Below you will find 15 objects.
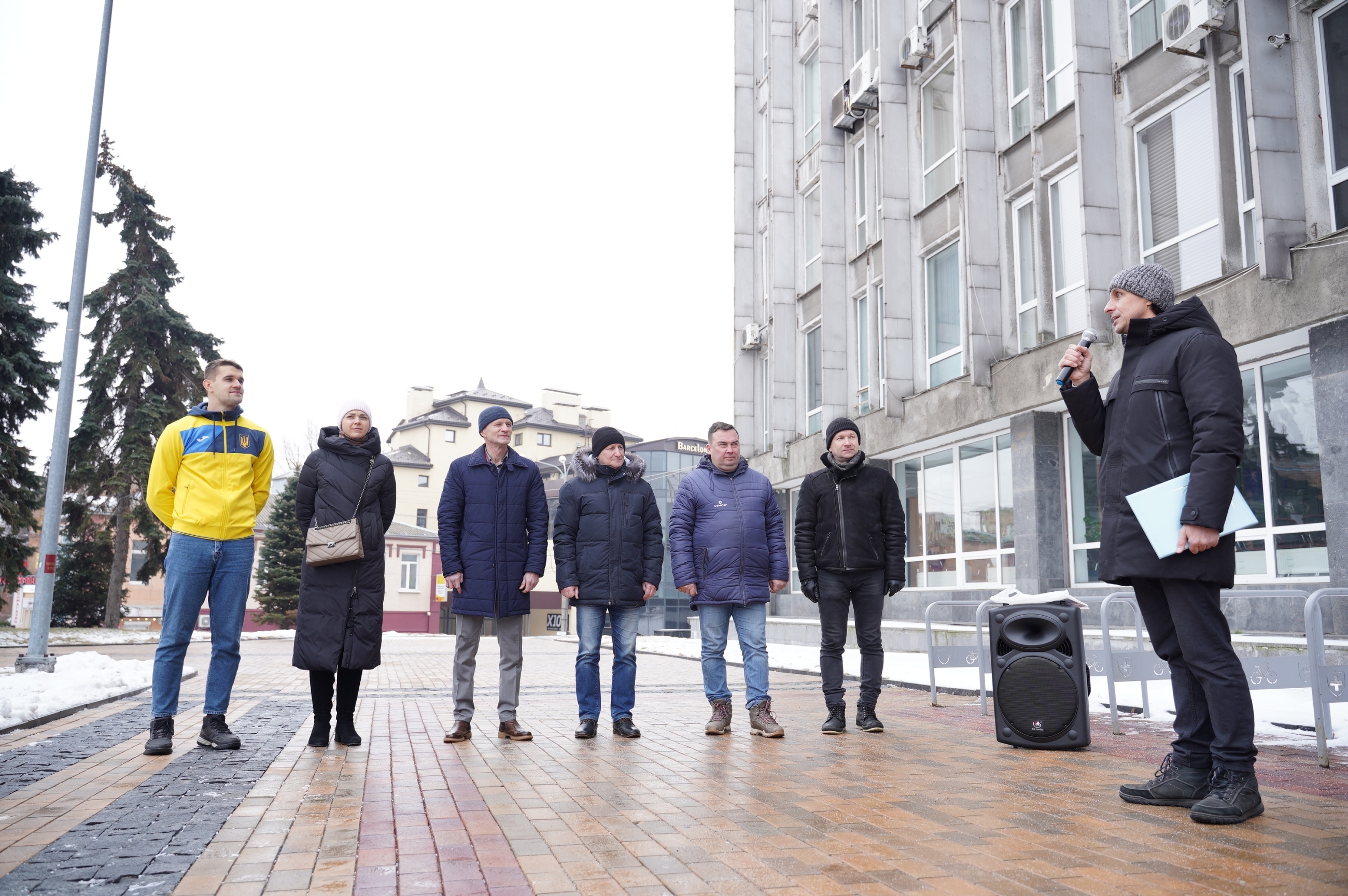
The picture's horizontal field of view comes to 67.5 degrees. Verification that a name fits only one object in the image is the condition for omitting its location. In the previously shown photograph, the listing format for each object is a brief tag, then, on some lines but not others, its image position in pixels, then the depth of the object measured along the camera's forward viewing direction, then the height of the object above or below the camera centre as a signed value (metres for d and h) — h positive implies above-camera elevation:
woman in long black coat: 6.39 +0.07
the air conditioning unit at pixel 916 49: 19.89 +10.75
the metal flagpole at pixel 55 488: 11.63 +1.22
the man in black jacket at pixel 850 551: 7.27 +0.30
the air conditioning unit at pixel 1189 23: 12.23 +7.03
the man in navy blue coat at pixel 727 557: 7.10 +0.25
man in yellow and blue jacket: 6.13 +0.37
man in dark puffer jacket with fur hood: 7.05 +0.26
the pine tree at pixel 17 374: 25.34 +5.44
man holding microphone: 4.05 +0.39
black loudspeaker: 6.10 -0.52
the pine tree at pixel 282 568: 40.69 +0.89
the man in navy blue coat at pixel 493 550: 6.90 +0.29
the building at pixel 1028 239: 11.40 +5.57
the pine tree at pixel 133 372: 32.31 +7.26
